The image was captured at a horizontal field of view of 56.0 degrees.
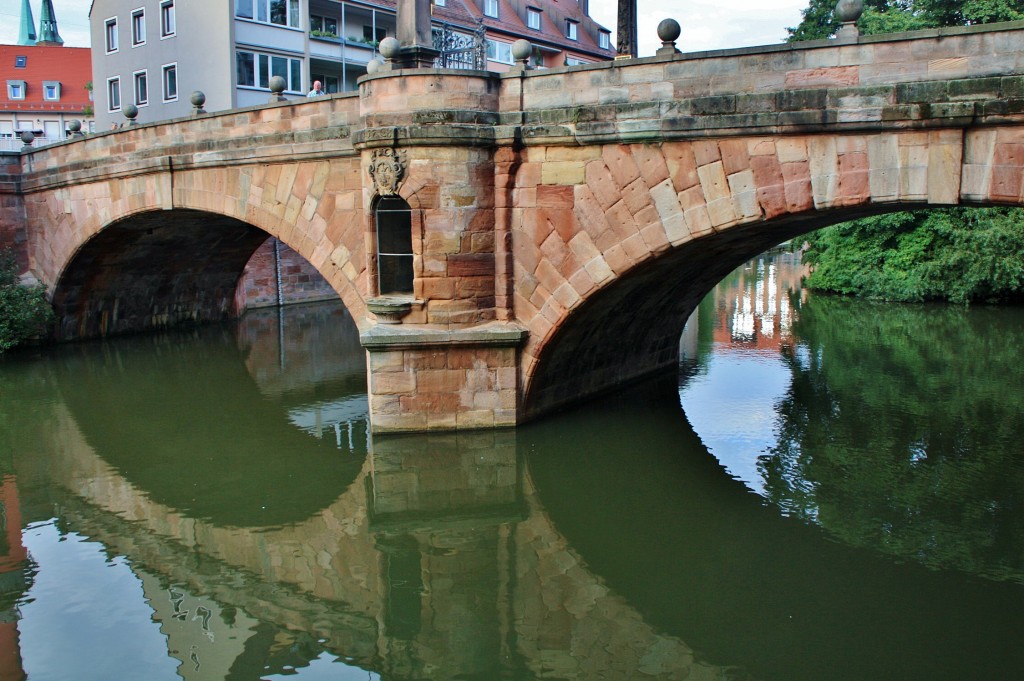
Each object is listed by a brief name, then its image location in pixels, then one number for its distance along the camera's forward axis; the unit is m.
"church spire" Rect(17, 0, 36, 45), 59.81
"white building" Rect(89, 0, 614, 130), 22.78
